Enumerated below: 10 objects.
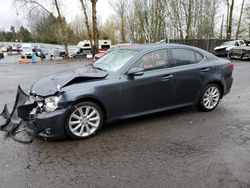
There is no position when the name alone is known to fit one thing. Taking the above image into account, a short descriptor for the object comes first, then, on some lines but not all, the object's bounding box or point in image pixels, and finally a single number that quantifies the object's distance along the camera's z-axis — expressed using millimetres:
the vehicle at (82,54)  24097
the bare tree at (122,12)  29085
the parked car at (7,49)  45730
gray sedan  3194
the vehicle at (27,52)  27546
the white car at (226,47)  19566
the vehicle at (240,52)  15896
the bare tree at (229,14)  24801
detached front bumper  3106
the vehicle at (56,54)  25110
